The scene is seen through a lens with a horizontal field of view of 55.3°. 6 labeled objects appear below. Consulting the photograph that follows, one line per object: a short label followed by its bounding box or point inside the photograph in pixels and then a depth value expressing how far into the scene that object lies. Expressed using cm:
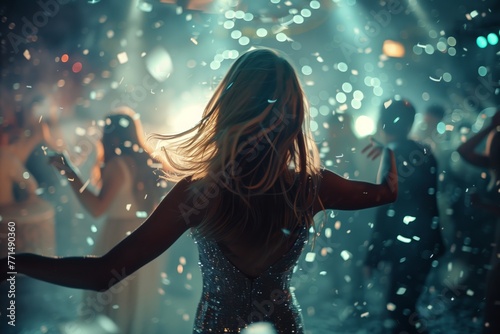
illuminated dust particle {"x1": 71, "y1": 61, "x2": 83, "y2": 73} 335
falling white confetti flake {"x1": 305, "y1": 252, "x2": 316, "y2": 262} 313
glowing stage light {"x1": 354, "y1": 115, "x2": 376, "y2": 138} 369
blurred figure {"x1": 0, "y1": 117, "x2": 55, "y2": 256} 225
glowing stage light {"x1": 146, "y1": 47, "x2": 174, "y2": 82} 329
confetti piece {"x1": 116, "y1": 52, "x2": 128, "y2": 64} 336
